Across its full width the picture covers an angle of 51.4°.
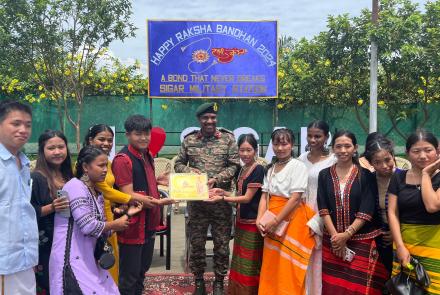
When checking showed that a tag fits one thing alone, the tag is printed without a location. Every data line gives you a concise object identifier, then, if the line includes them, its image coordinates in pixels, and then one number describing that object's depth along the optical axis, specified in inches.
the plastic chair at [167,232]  197.0
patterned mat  175.2
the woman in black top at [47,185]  111.1
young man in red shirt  136.9
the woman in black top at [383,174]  125.8
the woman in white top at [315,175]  138.5
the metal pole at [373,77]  380.5
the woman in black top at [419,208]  110.3
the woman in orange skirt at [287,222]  138.3
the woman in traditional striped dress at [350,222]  127.2
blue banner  300.8
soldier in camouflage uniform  165.2
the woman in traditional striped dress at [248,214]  149.6
